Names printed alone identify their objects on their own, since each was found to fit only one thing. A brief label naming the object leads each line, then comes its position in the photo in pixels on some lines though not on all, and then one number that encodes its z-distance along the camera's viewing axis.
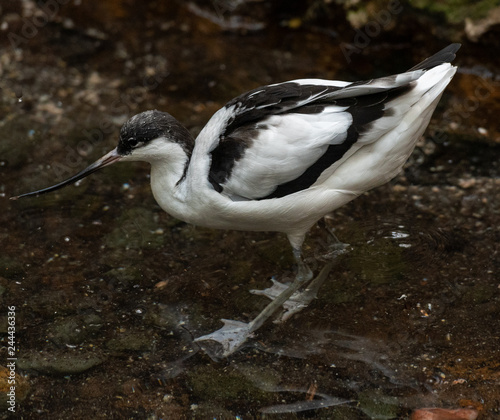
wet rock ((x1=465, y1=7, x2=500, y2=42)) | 11.67
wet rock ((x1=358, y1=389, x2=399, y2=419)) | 6.85
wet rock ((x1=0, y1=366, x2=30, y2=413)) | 6.95
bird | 7.43
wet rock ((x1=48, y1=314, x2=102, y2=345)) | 7.79
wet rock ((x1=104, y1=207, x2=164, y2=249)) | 9.24
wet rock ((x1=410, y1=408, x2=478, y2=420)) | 6.68
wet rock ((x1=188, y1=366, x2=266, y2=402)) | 7.16
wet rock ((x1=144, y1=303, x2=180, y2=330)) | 8.10
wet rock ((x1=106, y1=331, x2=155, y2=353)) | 7.71
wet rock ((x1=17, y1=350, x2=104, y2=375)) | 7.37
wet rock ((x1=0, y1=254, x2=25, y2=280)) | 8.58
